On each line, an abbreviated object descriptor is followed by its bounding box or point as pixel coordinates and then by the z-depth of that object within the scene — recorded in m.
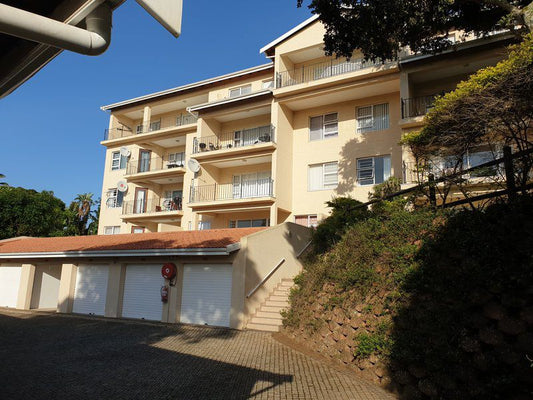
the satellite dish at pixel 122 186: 28.36
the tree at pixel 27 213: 31.41
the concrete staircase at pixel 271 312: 13.11
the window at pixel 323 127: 22.42
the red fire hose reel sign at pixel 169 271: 15.26
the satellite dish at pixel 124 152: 28.70
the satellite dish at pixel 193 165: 23.64
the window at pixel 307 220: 21.95
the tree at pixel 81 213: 46.89
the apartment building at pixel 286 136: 19.61
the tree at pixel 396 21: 13.55
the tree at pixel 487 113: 8.97
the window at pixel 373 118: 20.92
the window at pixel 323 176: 21.70
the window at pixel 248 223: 23.36
